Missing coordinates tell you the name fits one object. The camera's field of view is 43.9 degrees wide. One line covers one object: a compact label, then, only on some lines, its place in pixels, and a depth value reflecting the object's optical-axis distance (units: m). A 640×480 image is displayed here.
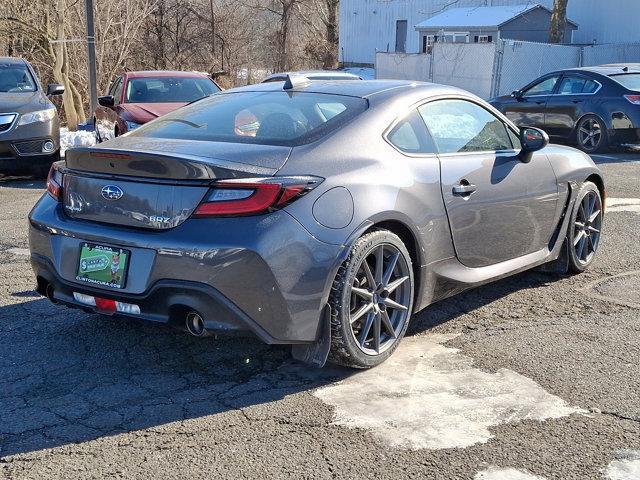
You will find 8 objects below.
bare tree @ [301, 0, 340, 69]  44.19
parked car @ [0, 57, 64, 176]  10.34
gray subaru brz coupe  3.65
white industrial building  30.19
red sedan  11.72
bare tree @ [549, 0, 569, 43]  25.20
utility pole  16.56
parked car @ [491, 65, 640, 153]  13.81
